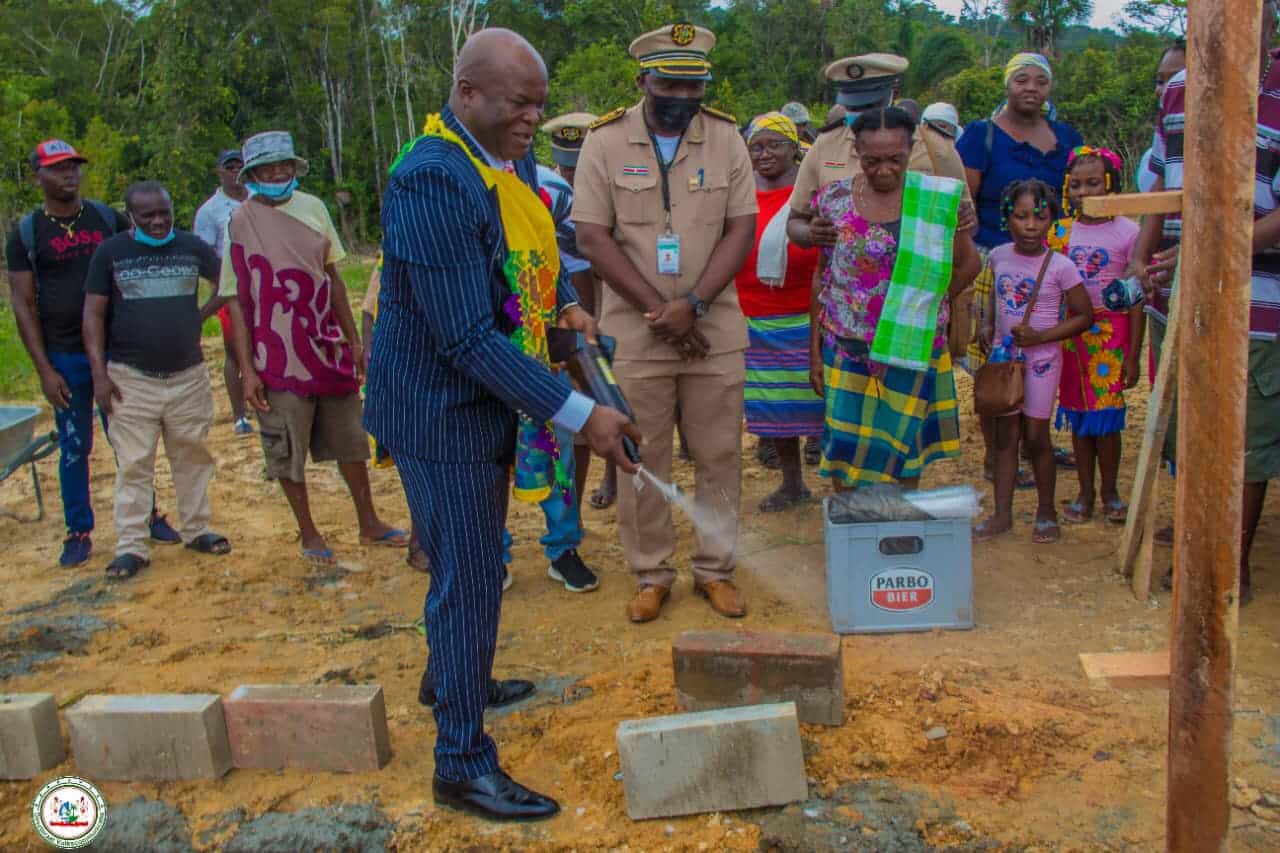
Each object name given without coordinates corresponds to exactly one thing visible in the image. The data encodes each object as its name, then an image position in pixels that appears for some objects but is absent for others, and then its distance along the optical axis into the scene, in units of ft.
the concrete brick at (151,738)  11.62
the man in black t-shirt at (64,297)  18.16
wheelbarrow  19.93
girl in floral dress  17.34
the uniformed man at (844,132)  16.61
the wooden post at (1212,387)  7.04
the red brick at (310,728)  11.59
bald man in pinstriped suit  9.37
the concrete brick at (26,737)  11.97
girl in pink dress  16.92
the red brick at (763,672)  11.72
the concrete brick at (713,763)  10.35
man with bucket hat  17.06
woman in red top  19.19
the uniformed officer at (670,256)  14.75
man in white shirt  25.86
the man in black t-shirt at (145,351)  17.97
